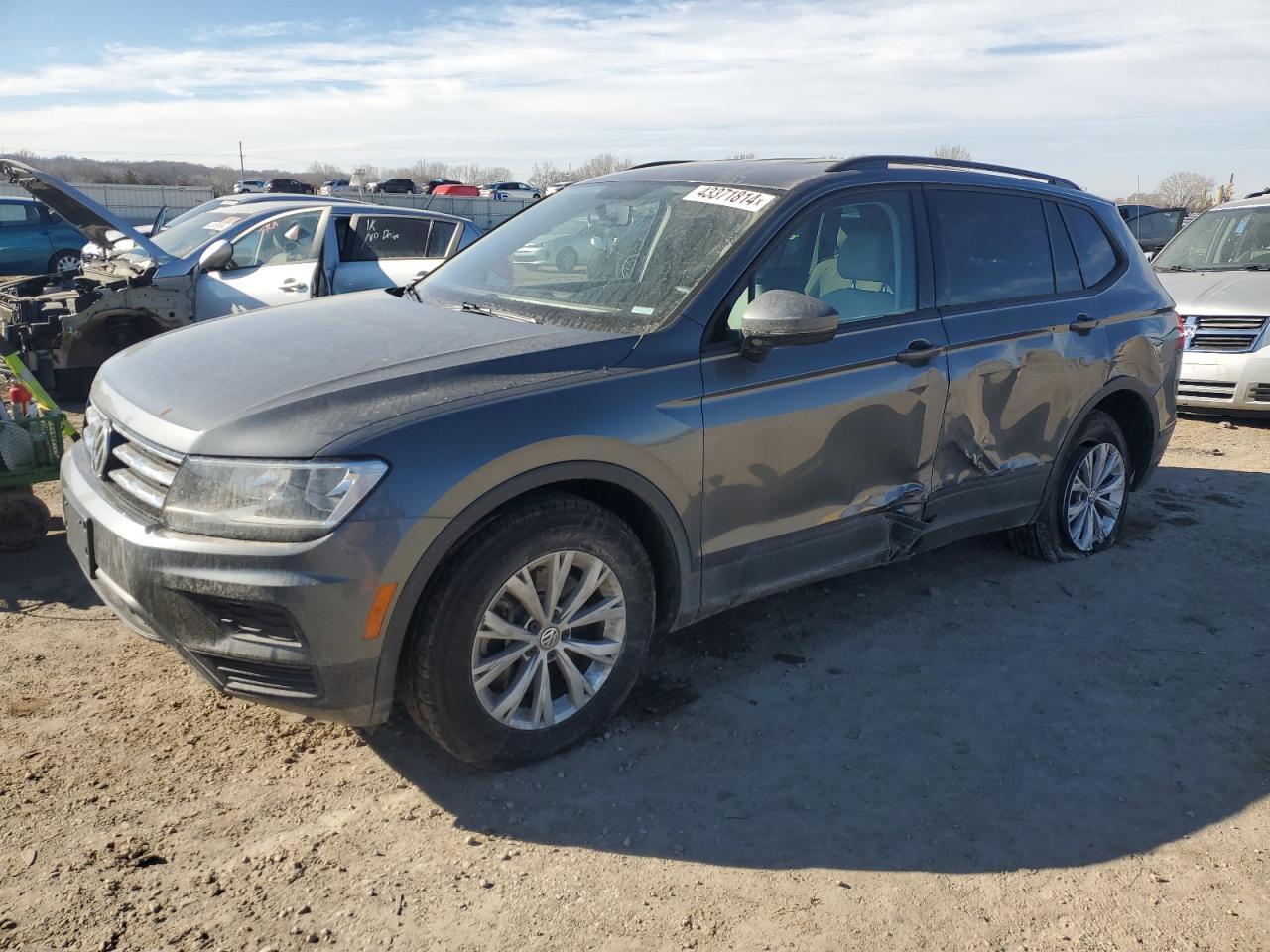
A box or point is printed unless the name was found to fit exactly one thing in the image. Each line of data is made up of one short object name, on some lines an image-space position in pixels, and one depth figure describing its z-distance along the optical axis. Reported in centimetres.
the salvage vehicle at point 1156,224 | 1422
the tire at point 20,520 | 488
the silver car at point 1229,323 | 841
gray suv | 279
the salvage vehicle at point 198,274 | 833
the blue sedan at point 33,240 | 1922
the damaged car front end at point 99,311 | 827
